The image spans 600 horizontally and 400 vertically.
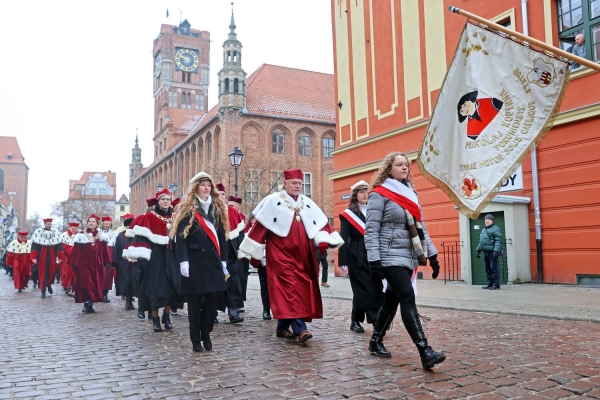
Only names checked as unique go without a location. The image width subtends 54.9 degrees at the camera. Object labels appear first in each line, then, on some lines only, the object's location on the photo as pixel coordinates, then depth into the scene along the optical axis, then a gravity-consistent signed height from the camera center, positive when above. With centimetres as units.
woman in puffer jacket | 530 +16
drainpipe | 1441 +89
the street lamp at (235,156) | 2114 +371
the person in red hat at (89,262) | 1120 -3
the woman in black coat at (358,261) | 731 -7
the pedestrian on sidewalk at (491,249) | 1352 +11
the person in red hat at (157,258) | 834 +2
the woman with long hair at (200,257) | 648 +2
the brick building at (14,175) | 11975 +1808
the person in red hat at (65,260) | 1565 +3
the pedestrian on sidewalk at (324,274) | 1612 -49
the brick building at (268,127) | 4872 +1155
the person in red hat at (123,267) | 1155 -14
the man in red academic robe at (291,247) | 686 +13
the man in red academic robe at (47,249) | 1596 +35
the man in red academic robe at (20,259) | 1858 +9
